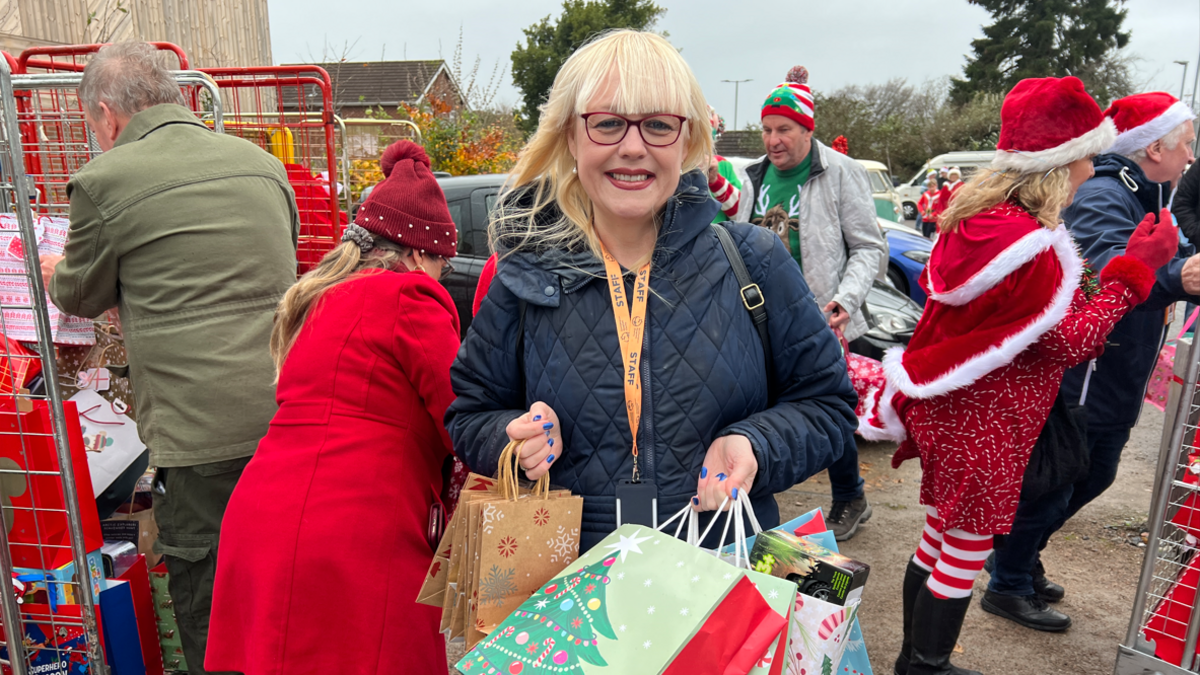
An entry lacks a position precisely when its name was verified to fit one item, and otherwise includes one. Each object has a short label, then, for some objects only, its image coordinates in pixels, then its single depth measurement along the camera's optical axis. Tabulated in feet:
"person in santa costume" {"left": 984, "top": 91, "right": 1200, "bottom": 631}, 9.68
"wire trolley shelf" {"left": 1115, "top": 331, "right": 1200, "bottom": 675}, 7.00
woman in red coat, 6.11
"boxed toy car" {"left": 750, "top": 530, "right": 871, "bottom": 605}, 4.25
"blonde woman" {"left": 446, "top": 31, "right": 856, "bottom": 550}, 4.85
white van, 82.23
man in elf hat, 11.77
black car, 17.61
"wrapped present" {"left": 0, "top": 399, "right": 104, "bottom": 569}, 7.91
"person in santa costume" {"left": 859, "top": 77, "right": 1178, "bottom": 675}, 7.72
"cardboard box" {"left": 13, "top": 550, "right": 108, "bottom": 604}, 8.14
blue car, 26.20
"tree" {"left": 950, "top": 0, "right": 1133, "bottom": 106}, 130.31
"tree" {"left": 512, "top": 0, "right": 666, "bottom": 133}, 109.60
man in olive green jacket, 7.85
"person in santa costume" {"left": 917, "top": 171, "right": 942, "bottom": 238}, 56.41
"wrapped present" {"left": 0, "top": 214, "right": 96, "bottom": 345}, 8.45
